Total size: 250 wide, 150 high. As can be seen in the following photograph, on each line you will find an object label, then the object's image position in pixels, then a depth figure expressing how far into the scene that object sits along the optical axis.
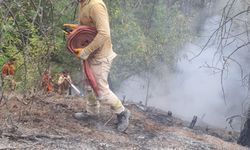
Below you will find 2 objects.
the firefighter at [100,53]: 5.52
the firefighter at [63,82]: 12.45
